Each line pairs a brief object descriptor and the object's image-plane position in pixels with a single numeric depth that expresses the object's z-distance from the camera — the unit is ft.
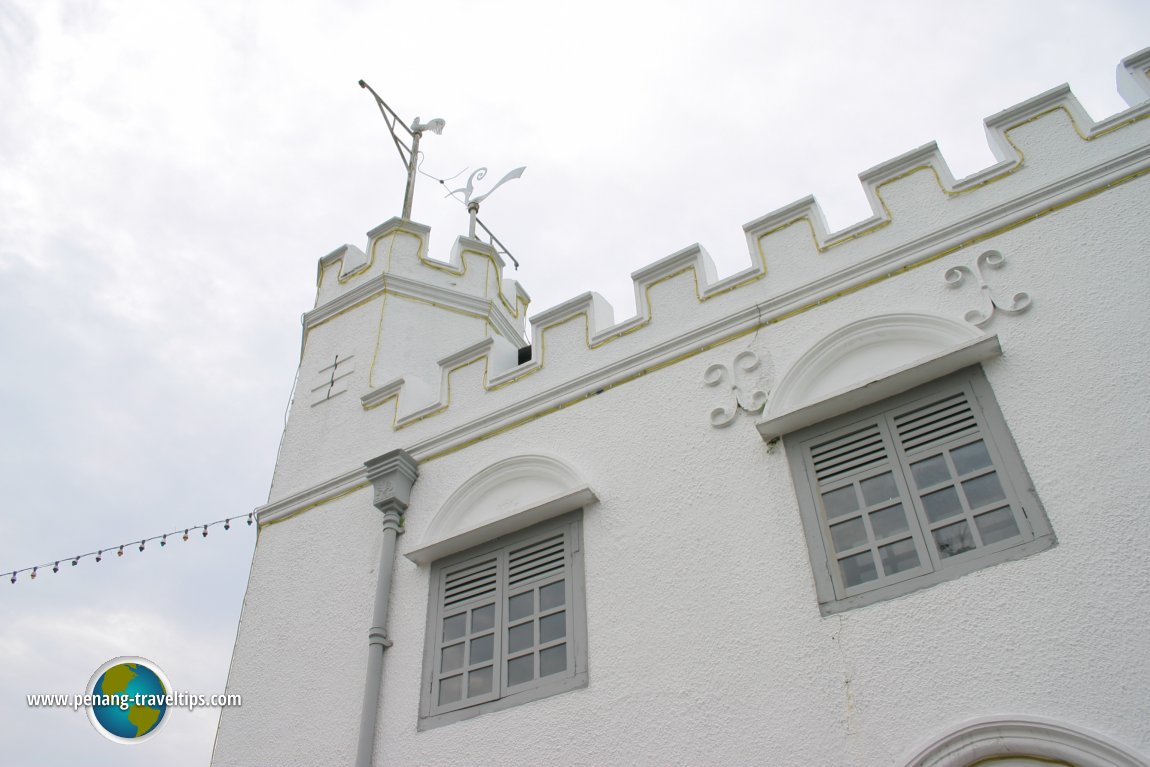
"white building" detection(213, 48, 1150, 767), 14.73
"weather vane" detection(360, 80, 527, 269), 37.17
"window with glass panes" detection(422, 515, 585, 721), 18.71
